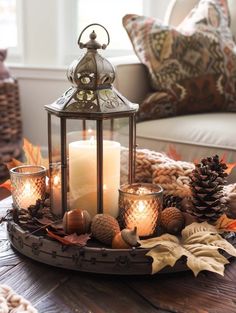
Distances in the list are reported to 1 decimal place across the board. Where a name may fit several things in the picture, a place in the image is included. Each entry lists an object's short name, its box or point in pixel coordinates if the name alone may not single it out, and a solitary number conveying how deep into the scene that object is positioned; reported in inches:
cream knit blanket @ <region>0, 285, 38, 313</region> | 26.2
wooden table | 27.0
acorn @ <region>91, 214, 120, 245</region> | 32.5
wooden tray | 30.6
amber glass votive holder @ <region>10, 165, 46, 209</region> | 36.7
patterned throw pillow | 72.3
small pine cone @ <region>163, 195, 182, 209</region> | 36.9
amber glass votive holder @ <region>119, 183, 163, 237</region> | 33.2
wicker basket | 100.6
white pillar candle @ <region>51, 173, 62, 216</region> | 36.5
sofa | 63.7
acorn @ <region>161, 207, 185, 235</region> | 34.0
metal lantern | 34.0
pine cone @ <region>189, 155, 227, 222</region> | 34.2
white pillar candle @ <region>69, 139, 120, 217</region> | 35.0
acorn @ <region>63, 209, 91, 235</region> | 32.5
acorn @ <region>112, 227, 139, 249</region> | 31.3
